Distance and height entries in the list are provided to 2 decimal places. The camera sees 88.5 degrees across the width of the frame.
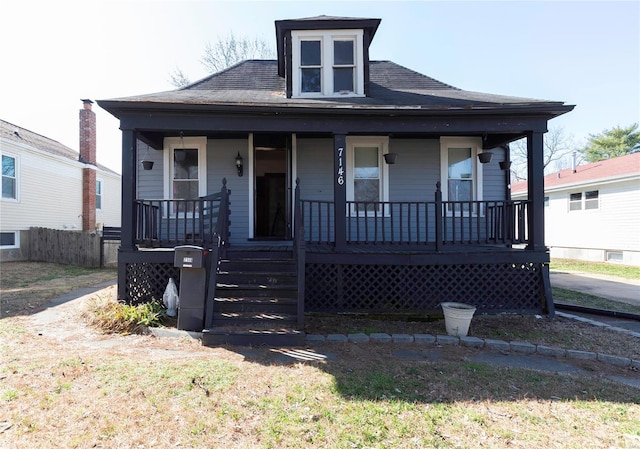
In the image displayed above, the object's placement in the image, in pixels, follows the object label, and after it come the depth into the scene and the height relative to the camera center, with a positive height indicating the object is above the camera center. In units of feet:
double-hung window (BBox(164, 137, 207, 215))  25.20 +4.58
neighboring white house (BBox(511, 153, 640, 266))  42.34 +2.16
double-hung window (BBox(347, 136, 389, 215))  25.34 +4.53
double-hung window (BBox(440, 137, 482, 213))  25.86 +4.61
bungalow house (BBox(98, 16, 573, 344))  18.88 +3.46
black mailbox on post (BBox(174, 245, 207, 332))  16.52 -2.98
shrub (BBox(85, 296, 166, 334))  16.80 -4.67
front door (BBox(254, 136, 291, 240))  29.81 +3.29
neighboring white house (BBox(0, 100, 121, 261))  40.24 +6.19
